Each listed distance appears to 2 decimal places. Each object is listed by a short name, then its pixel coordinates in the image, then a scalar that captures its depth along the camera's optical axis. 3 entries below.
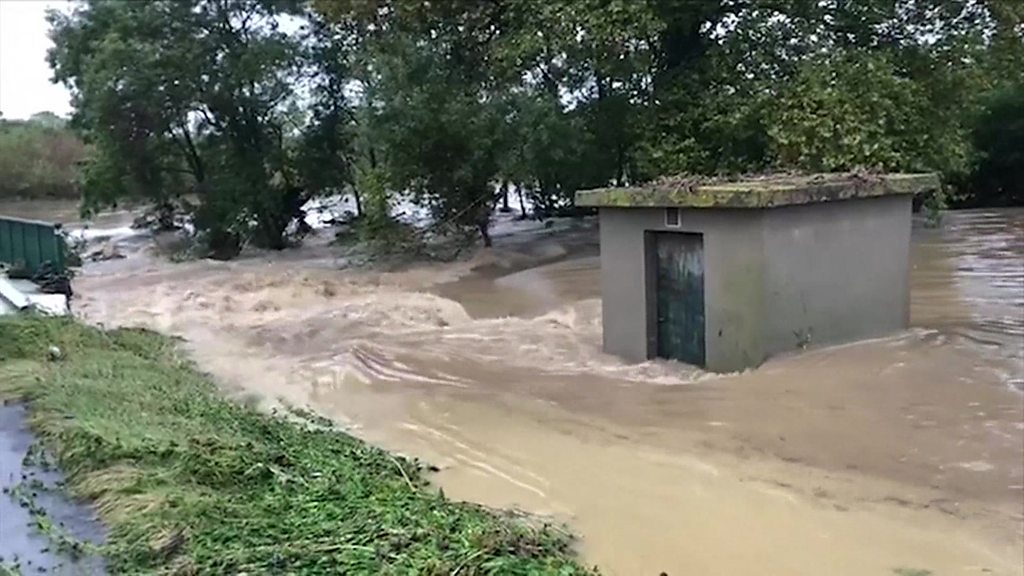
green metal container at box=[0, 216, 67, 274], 19.16
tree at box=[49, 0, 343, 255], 26.20
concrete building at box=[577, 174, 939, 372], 10.01
